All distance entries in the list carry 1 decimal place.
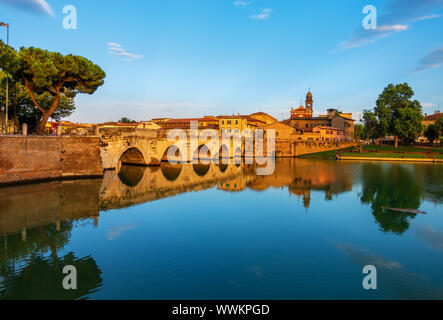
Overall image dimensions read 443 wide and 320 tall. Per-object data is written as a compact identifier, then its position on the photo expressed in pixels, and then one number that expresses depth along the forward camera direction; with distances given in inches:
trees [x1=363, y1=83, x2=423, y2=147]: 2501.2
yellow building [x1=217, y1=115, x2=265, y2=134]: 2829.7
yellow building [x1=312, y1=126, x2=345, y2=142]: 3088.1
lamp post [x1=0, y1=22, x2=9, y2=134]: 1089.7
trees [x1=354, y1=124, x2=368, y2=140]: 4295.5
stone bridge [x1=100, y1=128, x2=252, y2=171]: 1381.6
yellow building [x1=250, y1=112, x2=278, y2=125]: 3636.8
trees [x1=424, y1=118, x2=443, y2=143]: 2725.4
